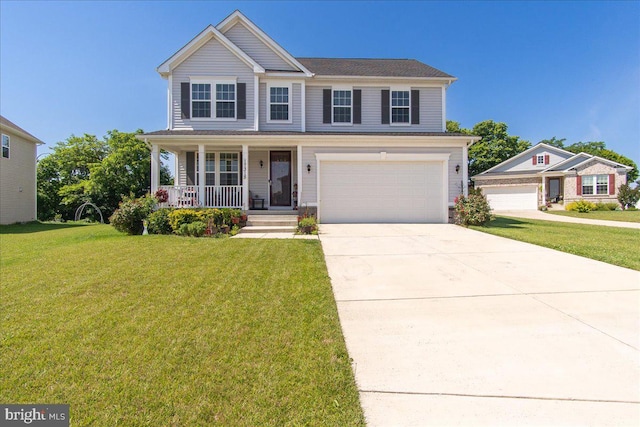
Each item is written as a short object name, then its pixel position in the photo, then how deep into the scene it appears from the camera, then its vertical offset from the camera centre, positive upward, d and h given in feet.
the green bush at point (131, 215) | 30.25 -0.51
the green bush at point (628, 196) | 73.82 +3.93
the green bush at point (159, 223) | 30.91 -1.35
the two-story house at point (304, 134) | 37.65 +9.93
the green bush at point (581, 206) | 69.67 +1.29
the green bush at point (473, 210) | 35.40 +0.14
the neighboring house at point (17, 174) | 50.72 +6.68
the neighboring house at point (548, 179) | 77.87 +9.17
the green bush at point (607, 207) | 74.15 +1.16
